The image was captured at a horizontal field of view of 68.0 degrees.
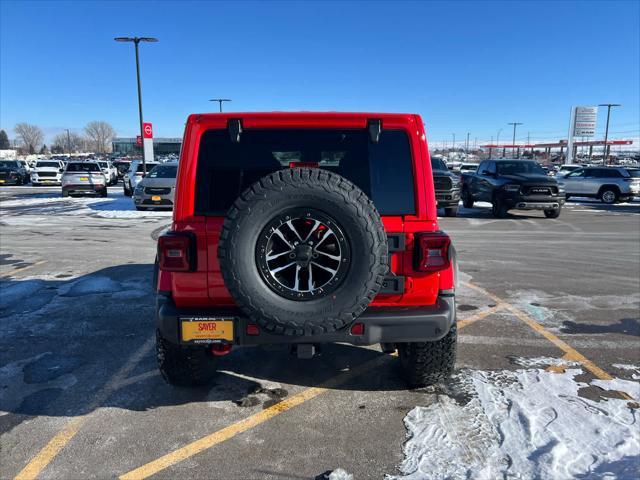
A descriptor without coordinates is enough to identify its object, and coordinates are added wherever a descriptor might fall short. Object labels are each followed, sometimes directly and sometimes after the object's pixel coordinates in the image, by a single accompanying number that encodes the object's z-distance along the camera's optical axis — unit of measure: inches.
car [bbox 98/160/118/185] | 1216.5
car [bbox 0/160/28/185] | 1242.6
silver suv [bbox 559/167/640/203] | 852.4
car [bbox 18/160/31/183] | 1306.6
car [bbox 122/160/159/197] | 884.0
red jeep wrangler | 106.1
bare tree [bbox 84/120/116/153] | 5572.3
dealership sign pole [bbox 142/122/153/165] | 974.4
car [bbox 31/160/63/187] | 1134.4
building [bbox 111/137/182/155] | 4072.3
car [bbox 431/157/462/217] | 579.8
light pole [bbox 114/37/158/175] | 924.6
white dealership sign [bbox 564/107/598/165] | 2399.1
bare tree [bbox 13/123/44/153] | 5930.1
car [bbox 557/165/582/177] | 1355.2
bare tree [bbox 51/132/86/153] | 5816.4
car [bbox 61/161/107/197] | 848.3
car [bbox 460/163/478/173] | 1573.6
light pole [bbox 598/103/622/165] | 2401.9
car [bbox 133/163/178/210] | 636.7
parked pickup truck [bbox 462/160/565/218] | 592.7
